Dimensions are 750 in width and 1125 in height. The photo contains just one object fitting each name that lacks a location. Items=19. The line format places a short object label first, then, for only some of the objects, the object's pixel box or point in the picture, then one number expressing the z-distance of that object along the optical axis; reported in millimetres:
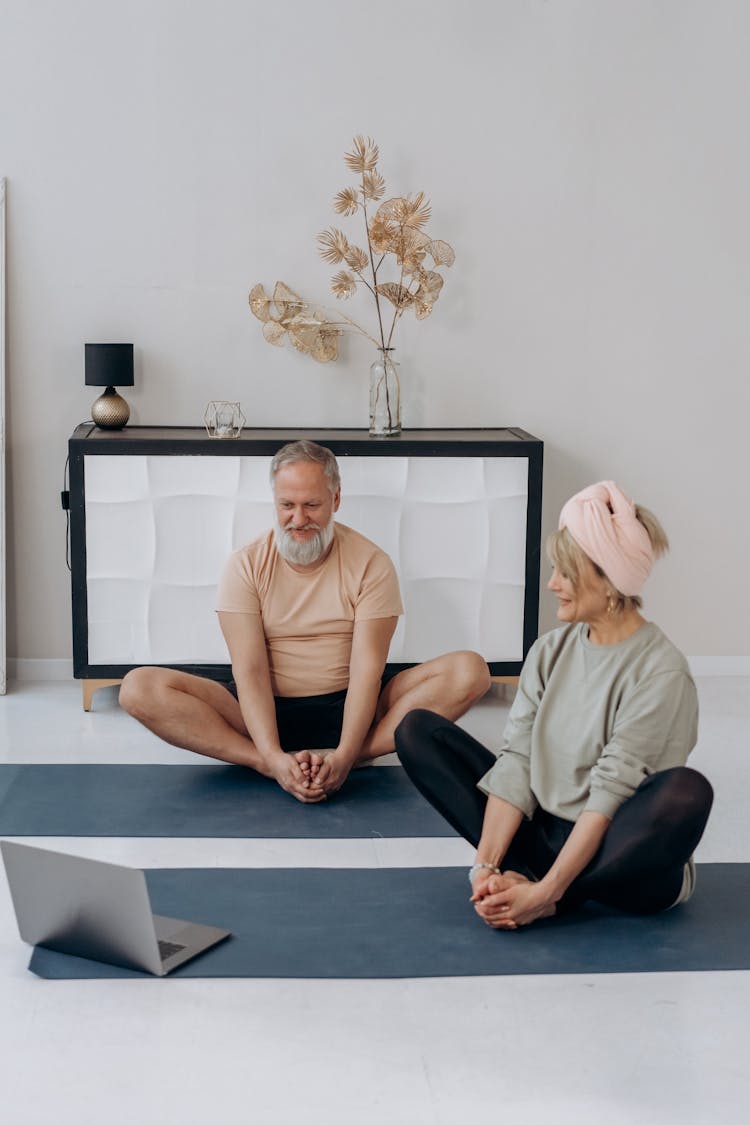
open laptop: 2498
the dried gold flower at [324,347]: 4672
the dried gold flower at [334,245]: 4586
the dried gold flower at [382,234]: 4551
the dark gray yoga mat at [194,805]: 3420
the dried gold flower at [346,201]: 4531
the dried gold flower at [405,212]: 4539
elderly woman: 2693
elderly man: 3646
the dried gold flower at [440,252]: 4621
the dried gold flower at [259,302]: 4625
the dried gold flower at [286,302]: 4645
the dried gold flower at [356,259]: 4578
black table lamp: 4461
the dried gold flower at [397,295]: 4574
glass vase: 4586
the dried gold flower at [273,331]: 4660
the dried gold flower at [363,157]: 4504
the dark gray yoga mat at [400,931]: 2691
